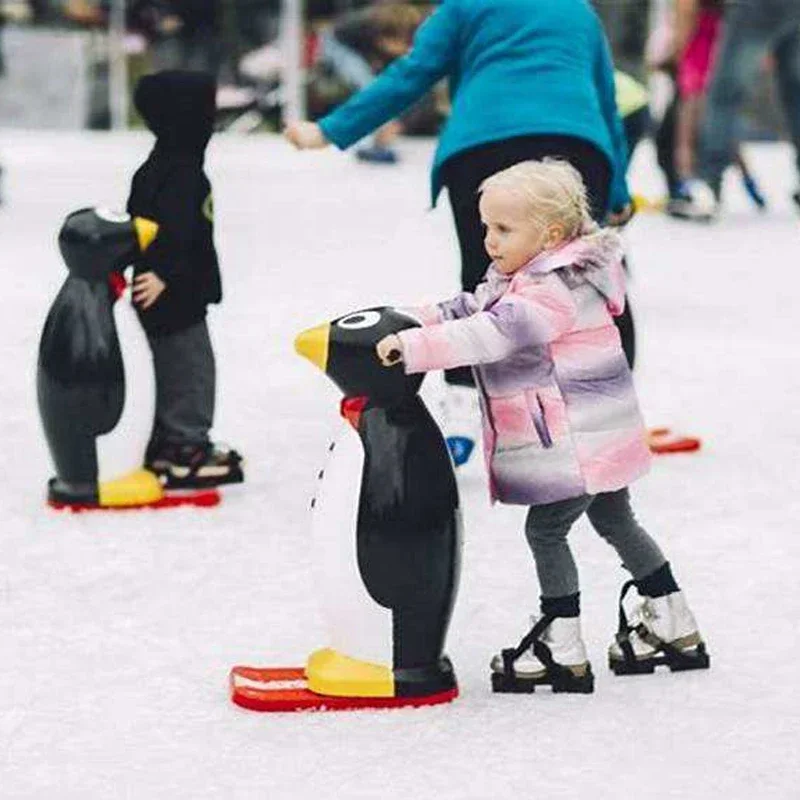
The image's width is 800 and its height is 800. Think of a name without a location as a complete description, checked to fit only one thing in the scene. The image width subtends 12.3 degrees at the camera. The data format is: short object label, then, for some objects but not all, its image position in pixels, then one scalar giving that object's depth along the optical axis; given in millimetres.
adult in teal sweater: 7653
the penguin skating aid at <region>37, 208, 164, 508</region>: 7596
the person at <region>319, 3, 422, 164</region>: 21744
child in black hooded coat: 7791
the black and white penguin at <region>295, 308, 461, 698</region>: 5497
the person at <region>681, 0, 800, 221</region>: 16973
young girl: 5325
